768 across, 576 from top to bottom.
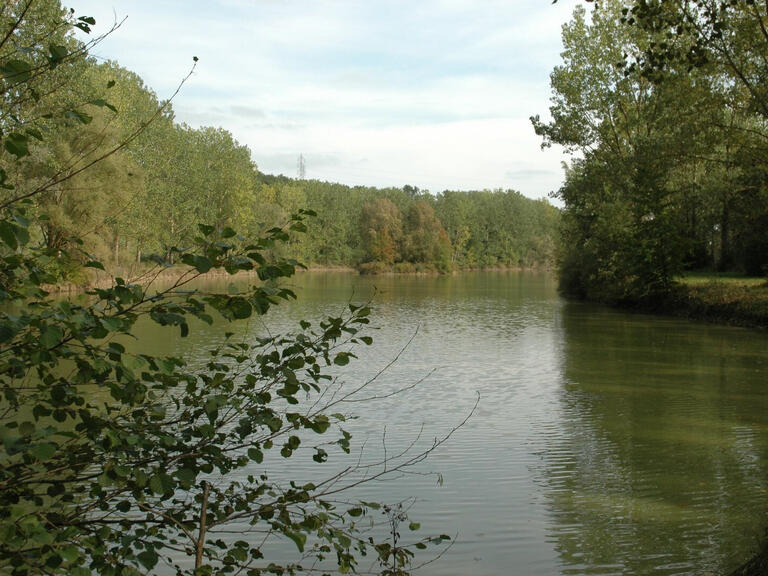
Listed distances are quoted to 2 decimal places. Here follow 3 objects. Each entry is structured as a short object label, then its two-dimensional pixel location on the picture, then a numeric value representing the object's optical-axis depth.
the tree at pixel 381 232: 90.12
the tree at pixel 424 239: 91.94
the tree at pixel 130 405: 2.56
